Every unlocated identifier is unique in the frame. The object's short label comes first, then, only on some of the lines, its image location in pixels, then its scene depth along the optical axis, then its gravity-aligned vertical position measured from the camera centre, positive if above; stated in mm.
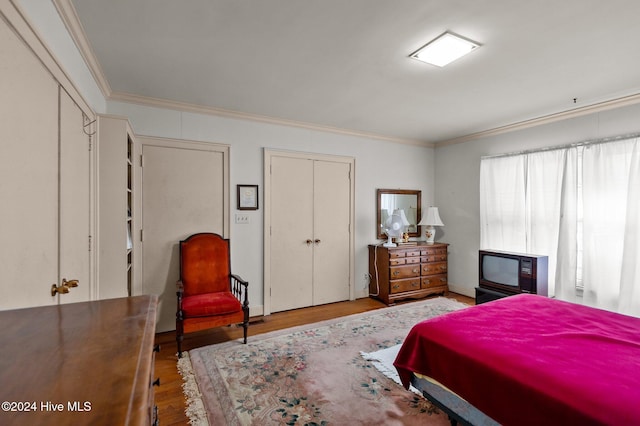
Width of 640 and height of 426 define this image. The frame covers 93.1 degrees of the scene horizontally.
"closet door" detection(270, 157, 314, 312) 4055 -313
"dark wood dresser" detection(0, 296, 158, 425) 490 -319
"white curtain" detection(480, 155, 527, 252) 4191 +117
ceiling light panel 2143 +1211
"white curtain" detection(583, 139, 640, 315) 3139 -145
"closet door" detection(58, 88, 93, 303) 1743 +57
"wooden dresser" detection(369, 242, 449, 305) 4461 -922
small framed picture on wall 3807 +170
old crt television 3678 -800
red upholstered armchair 2863 -870
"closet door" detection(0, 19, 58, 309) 1182 +149
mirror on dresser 4906 +97
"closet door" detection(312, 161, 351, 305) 4379 -298
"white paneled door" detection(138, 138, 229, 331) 3348 +76
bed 1275 -757
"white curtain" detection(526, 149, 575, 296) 3781 +127
